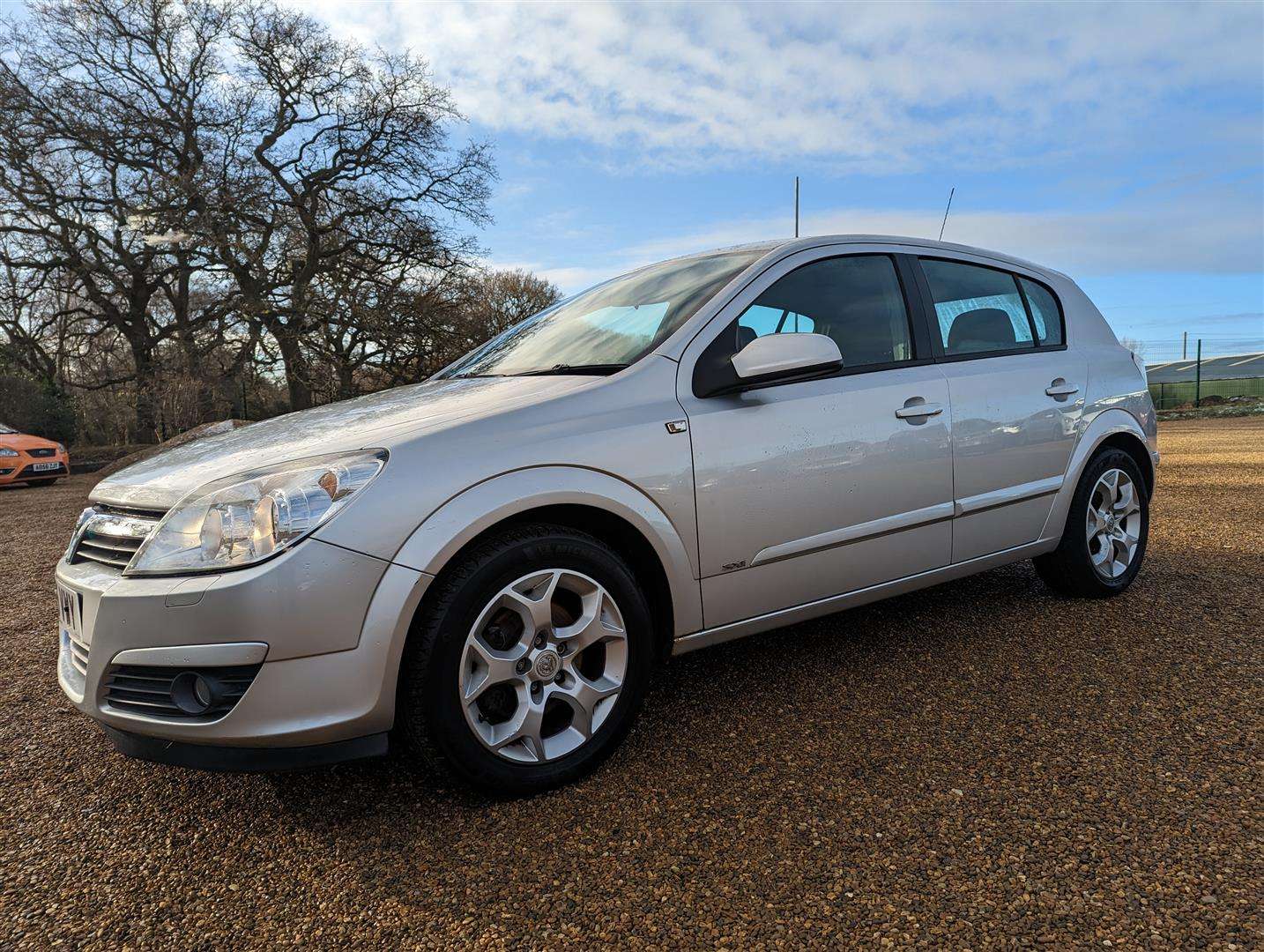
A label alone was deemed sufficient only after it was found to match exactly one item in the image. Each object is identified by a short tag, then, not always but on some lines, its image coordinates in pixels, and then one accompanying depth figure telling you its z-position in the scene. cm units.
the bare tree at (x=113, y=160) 1822
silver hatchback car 200
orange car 1298
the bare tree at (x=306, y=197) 1917
